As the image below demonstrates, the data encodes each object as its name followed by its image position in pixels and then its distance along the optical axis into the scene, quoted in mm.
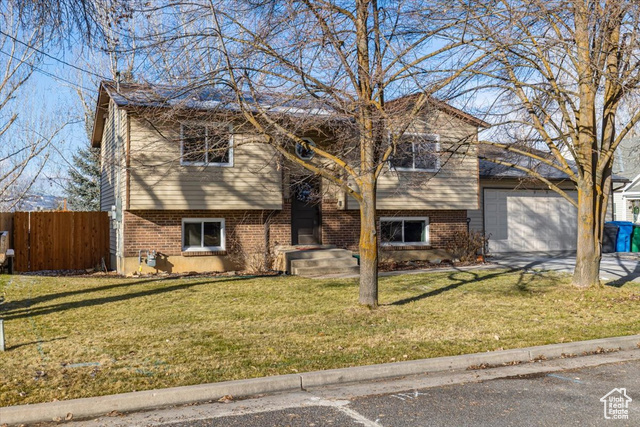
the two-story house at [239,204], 15469
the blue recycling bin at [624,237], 21531
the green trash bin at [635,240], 21609
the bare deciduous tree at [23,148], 23417
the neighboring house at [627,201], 25422
